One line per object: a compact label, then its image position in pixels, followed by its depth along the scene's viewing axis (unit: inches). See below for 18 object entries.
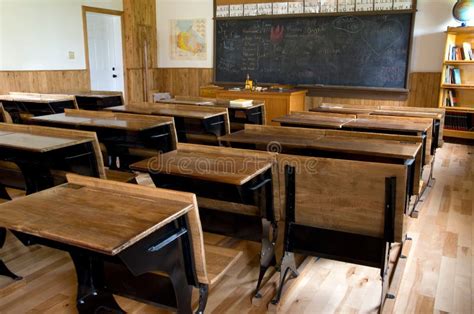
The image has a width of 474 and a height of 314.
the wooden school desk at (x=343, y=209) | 70.6
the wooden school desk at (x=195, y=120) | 149.7
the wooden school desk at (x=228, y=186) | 77.0
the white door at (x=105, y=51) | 304.0
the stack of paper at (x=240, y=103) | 180.1
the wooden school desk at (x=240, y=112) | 183.9
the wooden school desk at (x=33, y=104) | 192.5
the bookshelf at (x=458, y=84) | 236.8
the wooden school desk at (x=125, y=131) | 126.8
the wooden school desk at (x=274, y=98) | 249.8
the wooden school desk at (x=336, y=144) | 96.4
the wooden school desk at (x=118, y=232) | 49.9
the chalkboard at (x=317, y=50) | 259.0
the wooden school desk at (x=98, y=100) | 214.2
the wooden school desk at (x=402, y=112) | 159.6
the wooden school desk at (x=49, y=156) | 102.8
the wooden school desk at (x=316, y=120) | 136.2
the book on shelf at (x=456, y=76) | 241.6
